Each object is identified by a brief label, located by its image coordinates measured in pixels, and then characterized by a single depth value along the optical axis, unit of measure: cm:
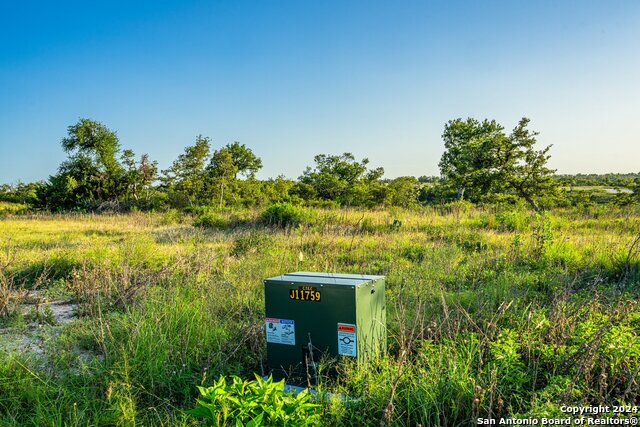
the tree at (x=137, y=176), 3719
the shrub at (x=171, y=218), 1920
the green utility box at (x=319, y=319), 351
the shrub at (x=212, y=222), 1708
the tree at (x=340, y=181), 4031
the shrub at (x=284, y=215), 1545
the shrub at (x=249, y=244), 969
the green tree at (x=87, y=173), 3559
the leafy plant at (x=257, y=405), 240
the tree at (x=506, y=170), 2169
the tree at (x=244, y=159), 4378
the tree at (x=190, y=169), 3466
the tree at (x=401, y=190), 4034
